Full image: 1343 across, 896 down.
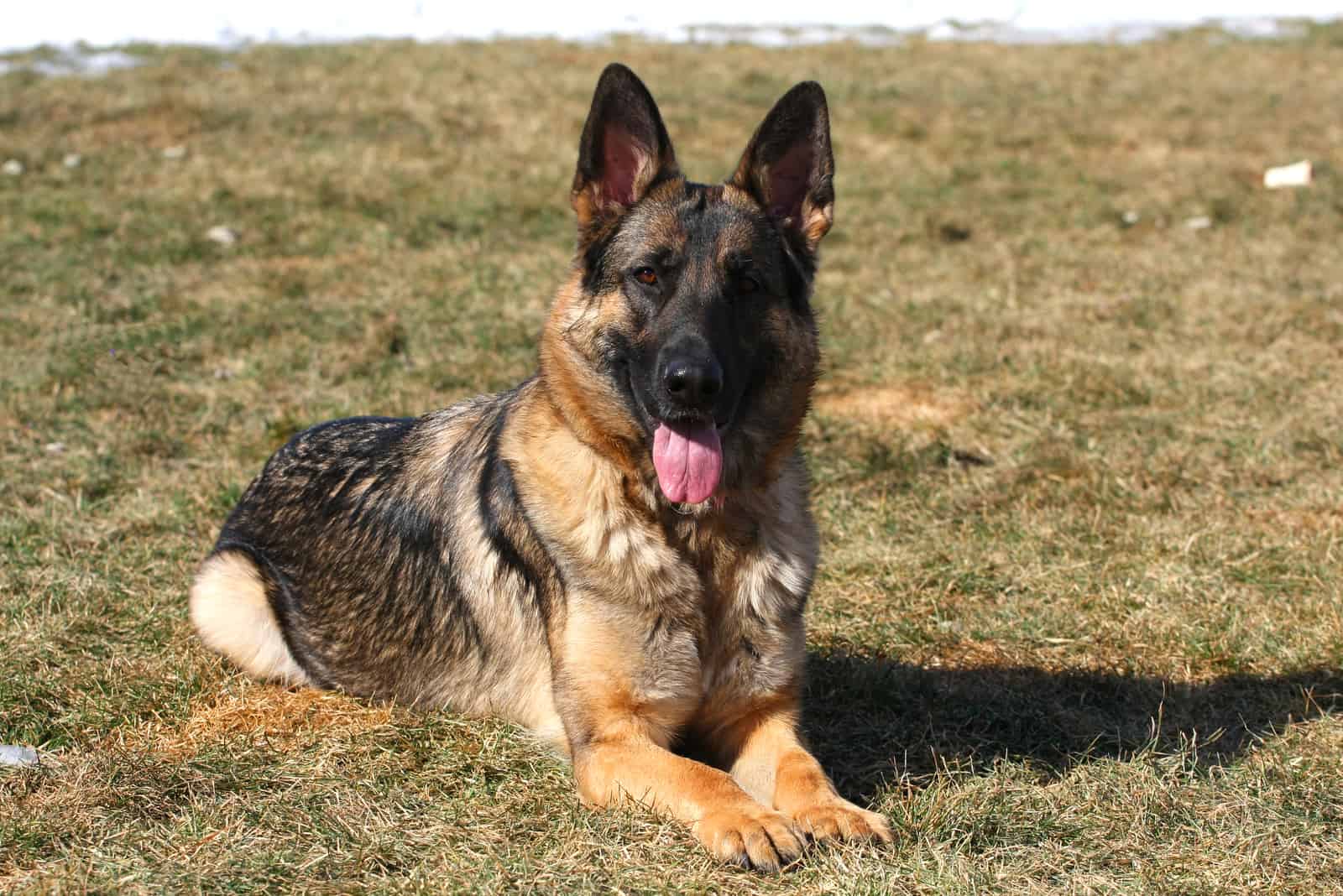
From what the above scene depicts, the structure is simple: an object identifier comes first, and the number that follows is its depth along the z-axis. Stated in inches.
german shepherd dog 156.0
